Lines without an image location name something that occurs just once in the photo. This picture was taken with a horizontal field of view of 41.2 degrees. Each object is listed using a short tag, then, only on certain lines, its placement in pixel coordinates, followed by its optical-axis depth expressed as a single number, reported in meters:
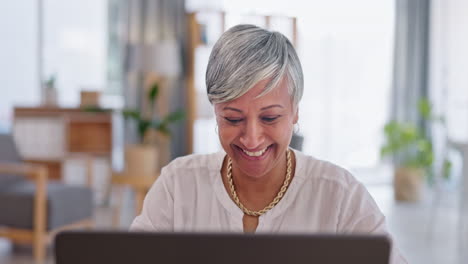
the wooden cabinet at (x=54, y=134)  5.34
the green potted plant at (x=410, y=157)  6.06
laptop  0.69
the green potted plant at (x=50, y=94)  5.41
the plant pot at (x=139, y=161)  4.61
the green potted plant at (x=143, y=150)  4.61
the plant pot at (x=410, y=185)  6.05
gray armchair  3.85
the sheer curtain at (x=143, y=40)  5.95
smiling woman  1.24
